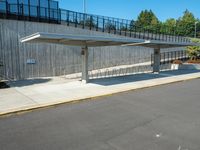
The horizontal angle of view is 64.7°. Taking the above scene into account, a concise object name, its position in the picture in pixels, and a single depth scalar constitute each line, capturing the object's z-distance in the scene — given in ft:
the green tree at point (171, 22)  120.09
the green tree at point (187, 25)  140.87
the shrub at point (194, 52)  65.08
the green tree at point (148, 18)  183.93
